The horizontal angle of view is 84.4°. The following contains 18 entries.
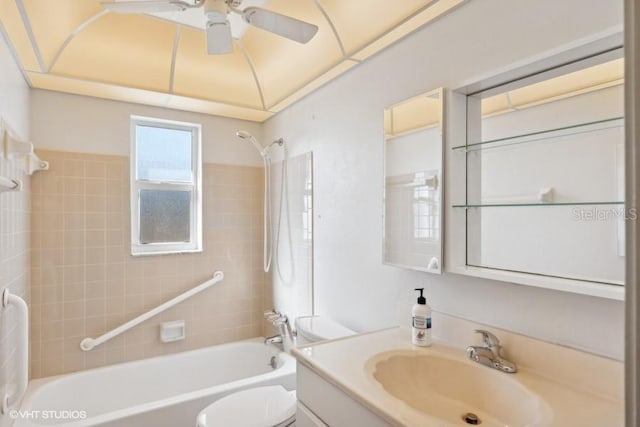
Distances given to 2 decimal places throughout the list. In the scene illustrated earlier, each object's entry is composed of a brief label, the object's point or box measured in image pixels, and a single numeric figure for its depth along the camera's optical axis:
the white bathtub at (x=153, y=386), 1.78
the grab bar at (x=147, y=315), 2.31
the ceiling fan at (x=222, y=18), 1.30
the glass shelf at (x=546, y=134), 1.00
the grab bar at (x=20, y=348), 1.47
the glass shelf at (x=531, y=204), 1.02
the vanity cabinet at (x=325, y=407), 0.98
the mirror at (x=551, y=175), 1.00
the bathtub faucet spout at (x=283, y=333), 2.42
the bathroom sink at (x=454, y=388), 1.03
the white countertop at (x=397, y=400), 0.86
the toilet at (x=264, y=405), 1.57
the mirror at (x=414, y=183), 1.42
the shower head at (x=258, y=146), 2.46
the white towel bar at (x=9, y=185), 1.21
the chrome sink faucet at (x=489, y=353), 1.14
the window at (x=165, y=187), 2.57
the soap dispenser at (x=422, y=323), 1.34
